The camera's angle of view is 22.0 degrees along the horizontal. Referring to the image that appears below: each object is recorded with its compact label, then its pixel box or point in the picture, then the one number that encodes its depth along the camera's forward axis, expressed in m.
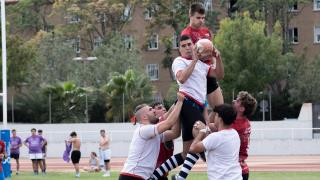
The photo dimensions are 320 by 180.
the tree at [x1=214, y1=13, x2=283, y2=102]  60.59
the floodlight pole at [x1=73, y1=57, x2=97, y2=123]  56.92
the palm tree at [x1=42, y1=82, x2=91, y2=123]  56.84
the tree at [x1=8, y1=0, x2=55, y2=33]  76.69
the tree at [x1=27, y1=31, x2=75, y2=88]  64.81
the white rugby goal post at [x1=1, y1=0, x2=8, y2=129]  30.07
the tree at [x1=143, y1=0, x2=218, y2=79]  70.25
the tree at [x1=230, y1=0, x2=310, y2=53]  68.31
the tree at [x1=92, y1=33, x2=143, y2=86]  63.00
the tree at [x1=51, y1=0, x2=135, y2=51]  70.44
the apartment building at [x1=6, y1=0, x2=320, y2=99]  71.69
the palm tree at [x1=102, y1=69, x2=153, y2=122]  54.25
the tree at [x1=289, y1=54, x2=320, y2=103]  60.38
